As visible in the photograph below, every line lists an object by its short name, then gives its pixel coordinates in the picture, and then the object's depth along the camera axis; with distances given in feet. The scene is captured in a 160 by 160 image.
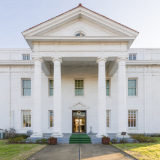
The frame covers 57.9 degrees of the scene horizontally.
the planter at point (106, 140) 38.88
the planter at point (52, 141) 38.70
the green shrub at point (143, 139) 41.01
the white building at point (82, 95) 56.65
